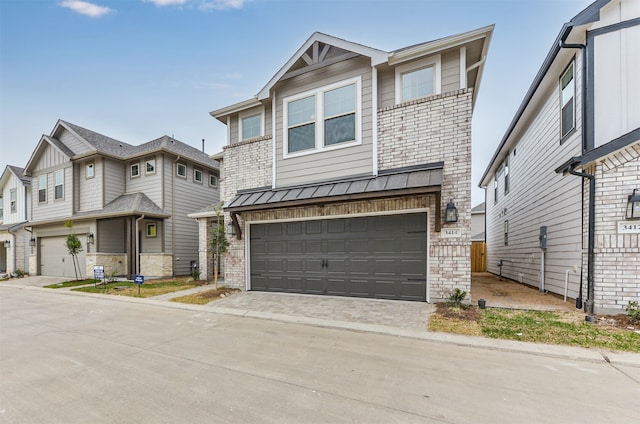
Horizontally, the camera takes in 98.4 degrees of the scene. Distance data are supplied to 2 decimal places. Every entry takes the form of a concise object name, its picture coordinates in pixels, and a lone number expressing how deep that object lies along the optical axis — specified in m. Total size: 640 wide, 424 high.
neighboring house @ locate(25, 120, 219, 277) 14.30
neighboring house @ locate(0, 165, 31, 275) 18.97
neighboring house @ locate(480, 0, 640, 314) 5.68
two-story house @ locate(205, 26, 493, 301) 7.07
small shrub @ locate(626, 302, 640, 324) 5.26
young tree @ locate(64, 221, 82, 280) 13.22
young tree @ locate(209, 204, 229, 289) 9.74
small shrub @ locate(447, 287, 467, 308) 6.61
